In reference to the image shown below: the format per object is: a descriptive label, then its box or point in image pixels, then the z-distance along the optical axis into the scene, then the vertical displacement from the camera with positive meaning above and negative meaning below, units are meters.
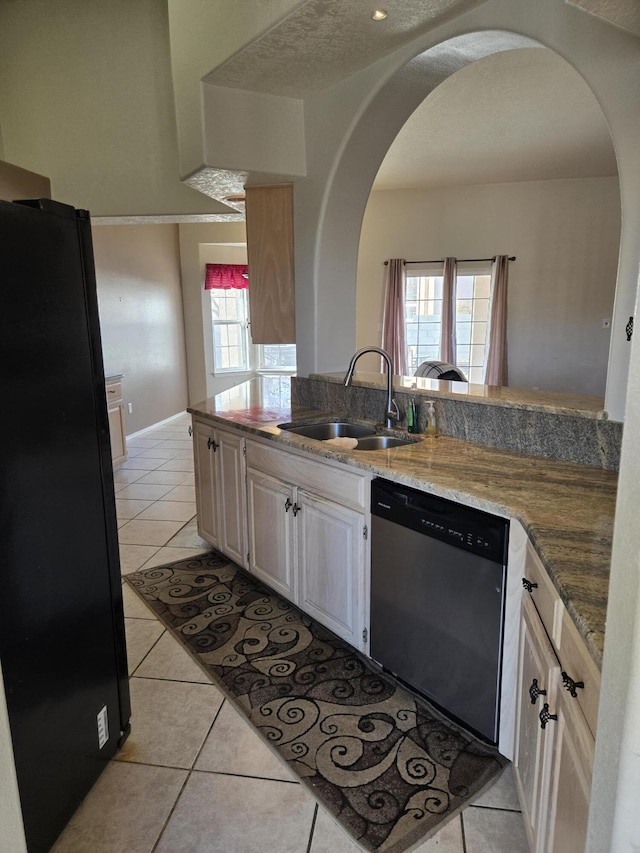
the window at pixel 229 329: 8.22 -0.15
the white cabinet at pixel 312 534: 2.23 -0.94
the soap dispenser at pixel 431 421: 2.60 -0.48
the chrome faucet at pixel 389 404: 2.69 -0.42
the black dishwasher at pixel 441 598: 1.72 -0.93
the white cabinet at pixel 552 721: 1.03 -0.87
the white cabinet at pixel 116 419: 5.12 -0.91
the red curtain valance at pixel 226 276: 7.88 +0.60
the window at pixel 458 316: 6.79 +0.01
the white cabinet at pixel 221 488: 2.97 -0.94
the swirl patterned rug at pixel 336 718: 1.67 -1.43
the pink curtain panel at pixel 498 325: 6.55 -0.10
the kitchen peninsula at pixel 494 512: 1.15 -0.69
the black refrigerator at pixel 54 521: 1.36 -0.54
